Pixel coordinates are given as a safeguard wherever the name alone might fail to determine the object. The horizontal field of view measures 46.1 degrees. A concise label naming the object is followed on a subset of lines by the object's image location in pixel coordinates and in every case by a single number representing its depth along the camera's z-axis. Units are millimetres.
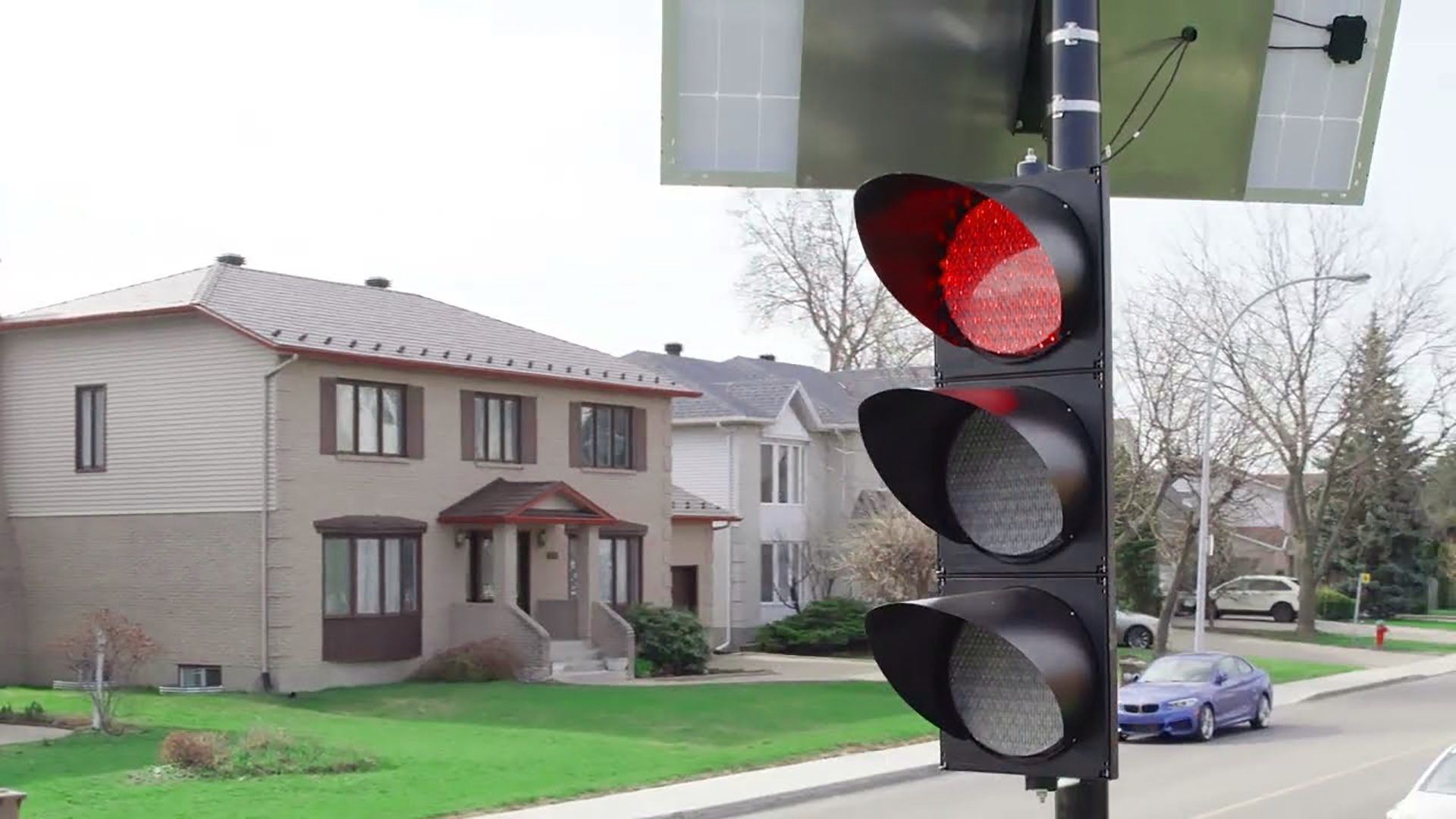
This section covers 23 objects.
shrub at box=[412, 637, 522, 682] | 34688
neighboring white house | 49875
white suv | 67750
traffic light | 3010
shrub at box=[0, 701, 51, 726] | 27672
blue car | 26922
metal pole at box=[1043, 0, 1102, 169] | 3232
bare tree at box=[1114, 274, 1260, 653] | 36938
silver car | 52656
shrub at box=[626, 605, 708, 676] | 38688
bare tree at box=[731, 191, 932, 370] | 66562
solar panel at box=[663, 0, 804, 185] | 4051
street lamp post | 30875
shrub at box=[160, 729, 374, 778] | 21422
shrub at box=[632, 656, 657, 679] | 37750
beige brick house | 33125
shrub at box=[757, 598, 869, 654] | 45688
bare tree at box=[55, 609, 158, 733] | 28125
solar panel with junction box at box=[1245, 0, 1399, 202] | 4328
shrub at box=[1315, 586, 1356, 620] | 70125
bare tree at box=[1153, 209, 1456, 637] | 49094
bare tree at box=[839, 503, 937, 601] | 40312
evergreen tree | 52156
